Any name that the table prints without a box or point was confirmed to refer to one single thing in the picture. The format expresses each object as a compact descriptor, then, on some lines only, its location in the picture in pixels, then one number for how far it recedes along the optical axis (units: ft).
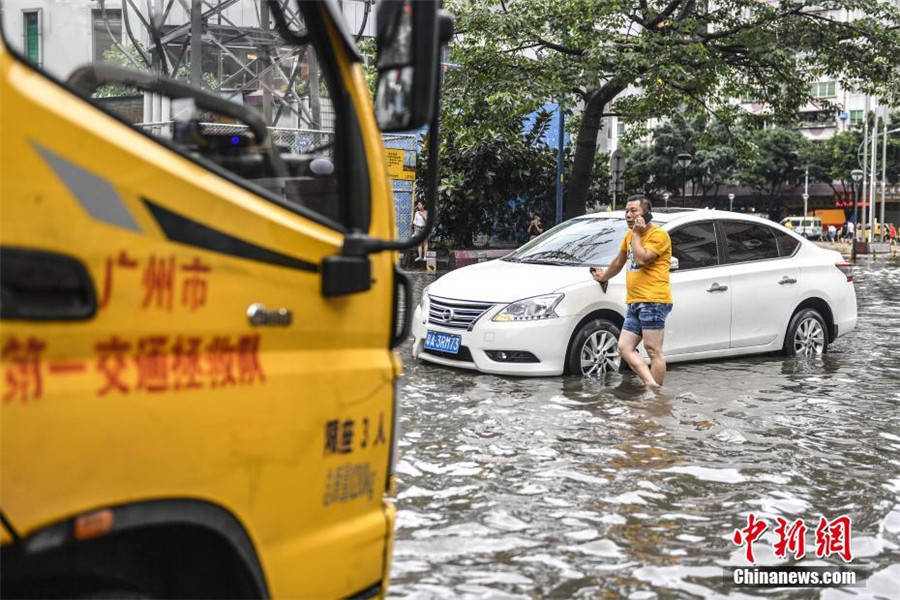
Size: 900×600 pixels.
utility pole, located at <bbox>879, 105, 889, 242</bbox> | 218.38
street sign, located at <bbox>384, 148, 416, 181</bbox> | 73.77
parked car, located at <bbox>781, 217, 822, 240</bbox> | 226.17
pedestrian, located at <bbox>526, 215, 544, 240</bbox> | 86.99
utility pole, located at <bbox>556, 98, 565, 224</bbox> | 81.10
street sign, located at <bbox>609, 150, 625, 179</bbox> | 92.02
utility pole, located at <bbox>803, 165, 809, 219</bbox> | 250.98
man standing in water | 27.81
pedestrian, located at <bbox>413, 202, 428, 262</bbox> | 77.97
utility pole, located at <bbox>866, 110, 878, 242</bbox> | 192.54
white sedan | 30.37
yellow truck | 7.18
